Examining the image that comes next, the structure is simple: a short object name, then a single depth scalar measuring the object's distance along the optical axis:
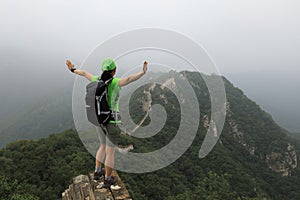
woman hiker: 5.20
